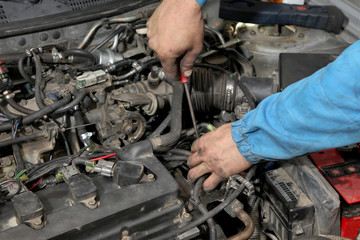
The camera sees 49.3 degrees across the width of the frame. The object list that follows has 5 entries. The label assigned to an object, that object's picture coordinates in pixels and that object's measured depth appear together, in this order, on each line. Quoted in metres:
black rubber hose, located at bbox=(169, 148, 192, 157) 1.37
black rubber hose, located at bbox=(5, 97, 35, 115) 1.37
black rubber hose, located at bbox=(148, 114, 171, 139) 1.43
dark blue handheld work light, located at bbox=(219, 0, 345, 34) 2.08
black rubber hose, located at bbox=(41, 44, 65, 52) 1.56
